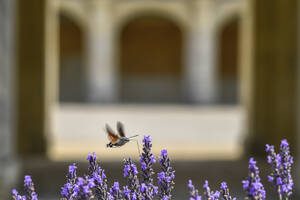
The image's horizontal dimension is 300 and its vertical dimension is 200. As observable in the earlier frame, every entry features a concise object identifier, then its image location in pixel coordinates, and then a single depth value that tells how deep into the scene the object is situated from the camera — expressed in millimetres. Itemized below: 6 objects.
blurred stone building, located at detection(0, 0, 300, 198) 11319
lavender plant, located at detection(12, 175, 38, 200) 2713
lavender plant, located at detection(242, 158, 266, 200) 2647
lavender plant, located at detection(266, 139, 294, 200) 2732
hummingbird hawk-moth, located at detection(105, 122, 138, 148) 2733
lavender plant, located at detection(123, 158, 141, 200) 2757
